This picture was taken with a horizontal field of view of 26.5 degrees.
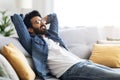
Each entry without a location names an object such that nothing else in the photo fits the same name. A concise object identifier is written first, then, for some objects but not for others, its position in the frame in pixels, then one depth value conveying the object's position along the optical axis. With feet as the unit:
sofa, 9.78
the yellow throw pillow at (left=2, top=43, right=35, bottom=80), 6.88
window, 11.57
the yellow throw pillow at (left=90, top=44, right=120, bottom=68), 9.21
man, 7.23
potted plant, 10.46
